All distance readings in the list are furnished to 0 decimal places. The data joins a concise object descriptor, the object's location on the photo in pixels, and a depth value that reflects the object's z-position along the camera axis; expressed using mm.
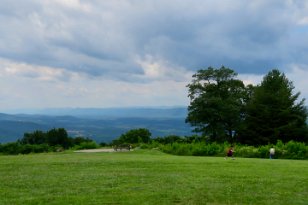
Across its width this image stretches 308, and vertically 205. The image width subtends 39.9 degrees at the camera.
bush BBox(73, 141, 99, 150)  43688
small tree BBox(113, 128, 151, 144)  63006
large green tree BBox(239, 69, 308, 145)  55281
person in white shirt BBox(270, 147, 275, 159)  28016
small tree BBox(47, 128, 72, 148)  75125
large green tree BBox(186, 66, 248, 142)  57906
